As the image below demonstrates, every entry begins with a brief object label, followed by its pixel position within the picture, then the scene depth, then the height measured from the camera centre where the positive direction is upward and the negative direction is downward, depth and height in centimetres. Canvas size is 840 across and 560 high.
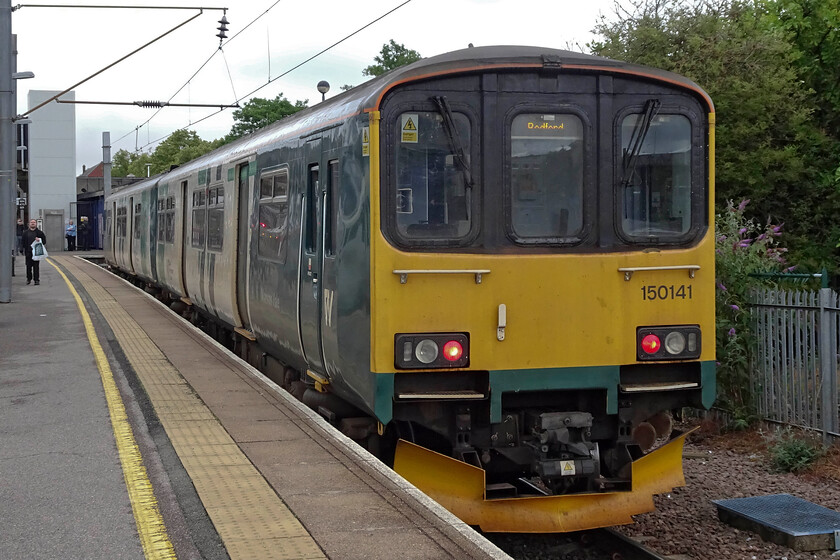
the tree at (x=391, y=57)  6384 +1253
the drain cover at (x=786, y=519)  692 -185
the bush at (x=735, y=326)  1016 -69
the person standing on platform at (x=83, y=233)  5769 +127
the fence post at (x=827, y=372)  909 -103
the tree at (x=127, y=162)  12062 +1151
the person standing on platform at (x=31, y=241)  2569 +37
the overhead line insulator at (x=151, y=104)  2392 +356
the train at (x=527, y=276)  634 -13
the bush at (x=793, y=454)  888 -172
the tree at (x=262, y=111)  7331 +1040
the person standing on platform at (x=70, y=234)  5588 +117
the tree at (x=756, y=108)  2127 +311
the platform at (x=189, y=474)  505 -137
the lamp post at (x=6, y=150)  1956 +209
